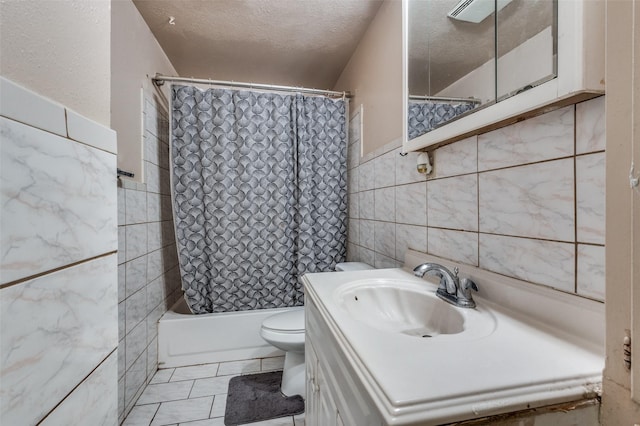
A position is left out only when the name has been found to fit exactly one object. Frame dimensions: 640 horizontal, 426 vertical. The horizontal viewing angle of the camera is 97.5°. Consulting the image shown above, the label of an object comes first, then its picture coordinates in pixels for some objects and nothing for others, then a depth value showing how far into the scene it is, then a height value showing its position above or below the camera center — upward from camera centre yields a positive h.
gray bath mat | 1.40 -1.03
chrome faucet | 0.81 -0.24
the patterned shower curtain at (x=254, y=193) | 1.88 +0.11
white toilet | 1.52 -0.73
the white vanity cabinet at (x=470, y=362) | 0.42 -0.28
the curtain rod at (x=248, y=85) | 1.86 +0.86
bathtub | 1.84 -0.87
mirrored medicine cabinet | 0.56 +0.40
